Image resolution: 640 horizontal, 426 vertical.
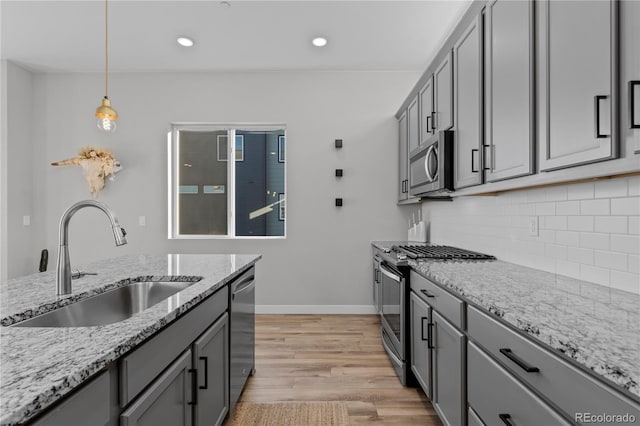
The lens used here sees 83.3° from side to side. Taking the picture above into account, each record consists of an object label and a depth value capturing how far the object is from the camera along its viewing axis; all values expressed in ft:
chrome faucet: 4.61
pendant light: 8.77
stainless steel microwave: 8.07
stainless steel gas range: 8.05
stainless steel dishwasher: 6.74
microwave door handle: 8.68
